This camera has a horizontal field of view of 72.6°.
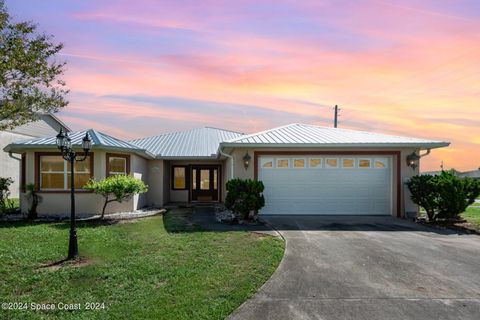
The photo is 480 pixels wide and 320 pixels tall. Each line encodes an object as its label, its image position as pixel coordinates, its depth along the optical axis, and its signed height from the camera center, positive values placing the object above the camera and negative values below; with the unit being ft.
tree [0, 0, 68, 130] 23.72 +6.65
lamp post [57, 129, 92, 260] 22.03 +0.06
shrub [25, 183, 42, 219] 39.37 -5.29
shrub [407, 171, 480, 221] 34.86 -3.86
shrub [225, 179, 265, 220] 35.09 -4.28
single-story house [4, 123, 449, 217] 39.29 -1.49
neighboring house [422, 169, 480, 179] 116.78 -5.42
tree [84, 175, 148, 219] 37.24 -3.44
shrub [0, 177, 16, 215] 40.47 -5.26
